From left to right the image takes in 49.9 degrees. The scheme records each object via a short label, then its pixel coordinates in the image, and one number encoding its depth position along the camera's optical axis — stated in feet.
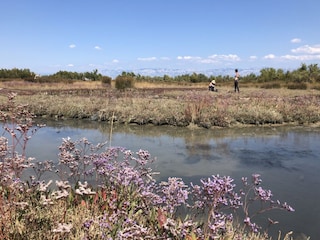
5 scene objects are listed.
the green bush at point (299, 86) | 120.43
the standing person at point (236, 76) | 89.95
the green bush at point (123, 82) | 111.48
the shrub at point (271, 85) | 131.15
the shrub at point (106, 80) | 130.57
